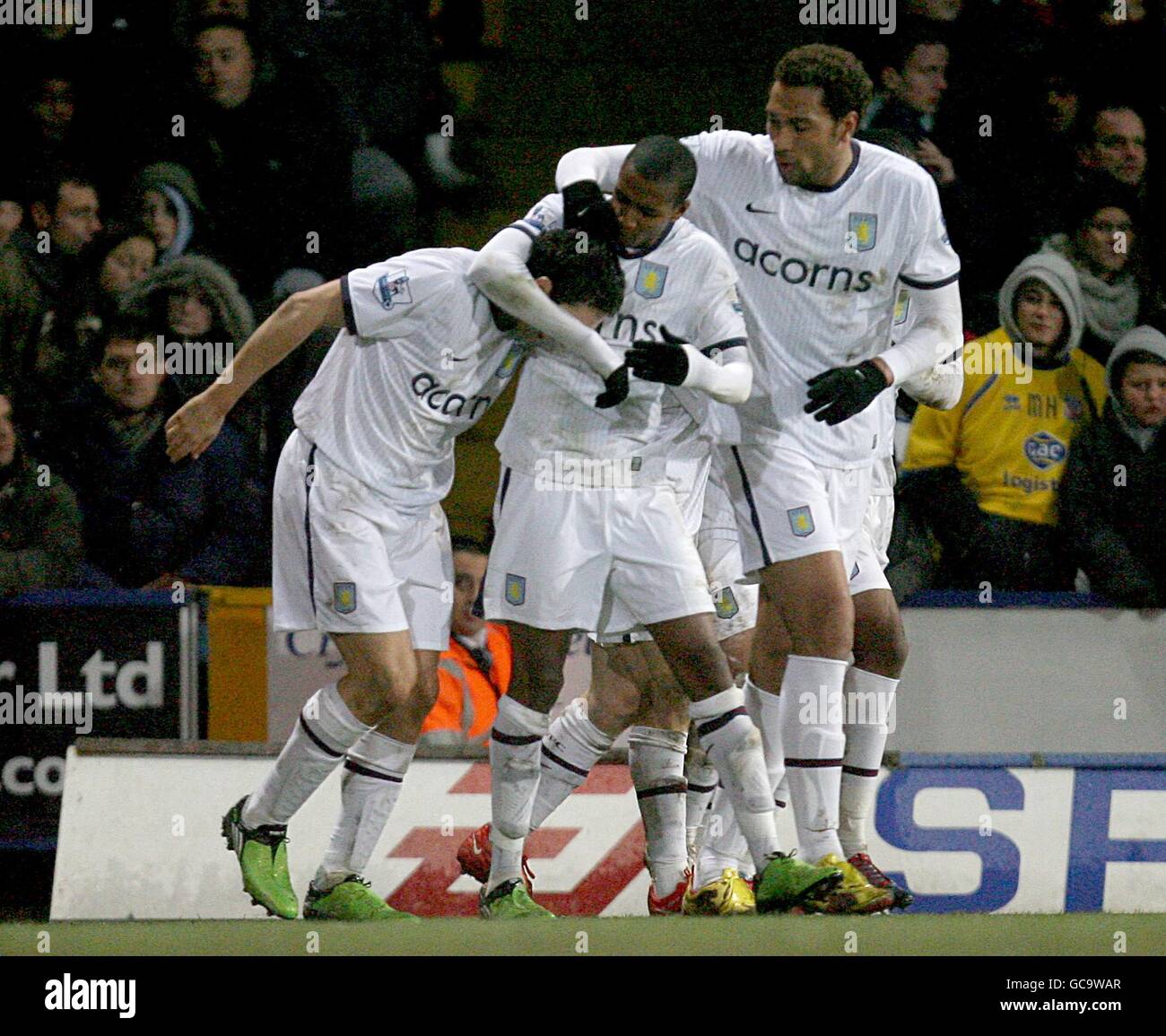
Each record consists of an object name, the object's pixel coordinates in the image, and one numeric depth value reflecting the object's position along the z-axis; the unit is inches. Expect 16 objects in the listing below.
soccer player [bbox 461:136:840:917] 362.6
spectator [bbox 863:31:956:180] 576.7
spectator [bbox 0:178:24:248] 579.2
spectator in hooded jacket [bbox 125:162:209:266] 572.1
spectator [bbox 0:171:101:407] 570.9
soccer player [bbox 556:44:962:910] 368.8
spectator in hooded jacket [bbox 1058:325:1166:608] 517.7
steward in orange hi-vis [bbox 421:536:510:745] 487.2
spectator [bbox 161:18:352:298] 581.9
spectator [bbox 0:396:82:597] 521.0
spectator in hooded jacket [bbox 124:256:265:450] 550.6
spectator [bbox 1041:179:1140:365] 573.6
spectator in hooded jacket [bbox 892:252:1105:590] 530.0
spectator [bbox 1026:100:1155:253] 589.6
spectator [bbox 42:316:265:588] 529.3
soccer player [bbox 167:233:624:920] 370.6
